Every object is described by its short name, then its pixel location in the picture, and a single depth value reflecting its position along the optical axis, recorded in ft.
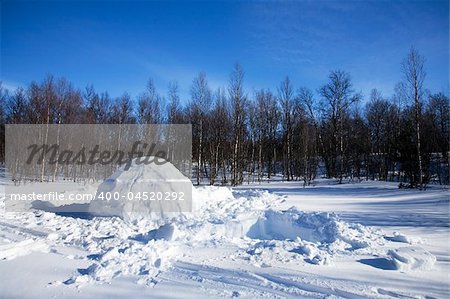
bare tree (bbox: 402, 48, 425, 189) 60.20
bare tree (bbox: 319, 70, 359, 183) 86.29
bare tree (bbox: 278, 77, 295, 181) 100.19
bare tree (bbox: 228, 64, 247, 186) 71.10
